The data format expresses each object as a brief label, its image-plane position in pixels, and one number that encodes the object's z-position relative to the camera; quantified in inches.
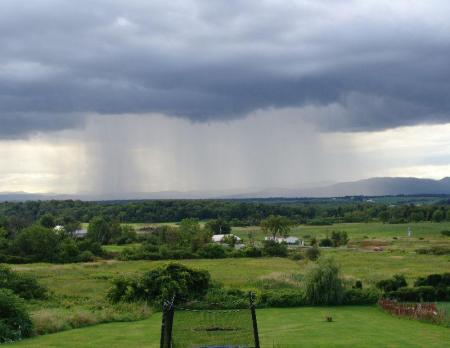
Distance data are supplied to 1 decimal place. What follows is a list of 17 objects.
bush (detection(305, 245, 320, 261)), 3745.1
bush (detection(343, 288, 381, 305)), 1968.5
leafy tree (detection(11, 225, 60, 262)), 3860.7
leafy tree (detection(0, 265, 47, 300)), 1935.3
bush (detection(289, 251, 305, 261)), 3849.2
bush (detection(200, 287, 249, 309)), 1848.8
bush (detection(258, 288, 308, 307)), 1925.4
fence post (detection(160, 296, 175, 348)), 722.7
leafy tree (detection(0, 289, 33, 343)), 1219.9
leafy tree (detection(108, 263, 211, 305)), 1919.3
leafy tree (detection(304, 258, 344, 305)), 1916.8
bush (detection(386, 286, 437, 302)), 1990.7
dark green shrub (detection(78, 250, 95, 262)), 3796.8
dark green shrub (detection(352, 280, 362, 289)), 2096.3
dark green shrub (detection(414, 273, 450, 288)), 2202.5
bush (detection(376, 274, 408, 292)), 2123.4
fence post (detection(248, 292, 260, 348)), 788.6
